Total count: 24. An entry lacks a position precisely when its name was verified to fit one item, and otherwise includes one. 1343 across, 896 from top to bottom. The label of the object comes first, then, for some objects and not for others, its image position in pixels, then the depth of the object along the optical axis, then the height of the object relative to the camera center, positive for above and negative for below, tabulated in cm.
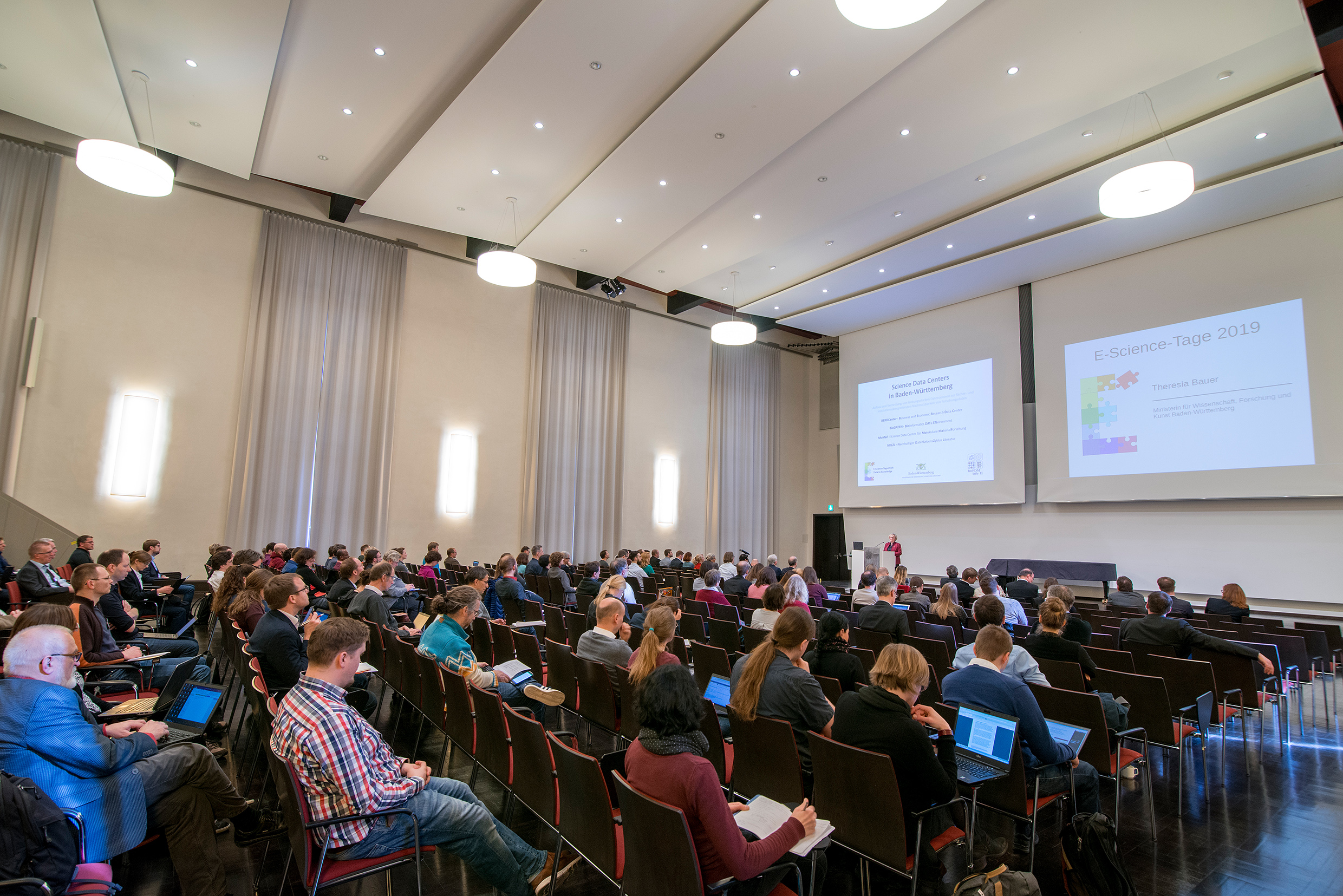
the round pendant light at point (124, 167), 685 +363
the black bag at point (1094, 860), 234 -120
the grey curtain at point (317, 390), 1084 +213
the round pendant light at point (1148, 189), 693 +376
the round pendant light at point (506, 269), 961 +368
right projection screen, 957 +257
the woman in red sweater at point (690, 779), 187 -76
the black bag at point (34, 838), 173 -91
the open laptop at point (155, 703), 310 -95
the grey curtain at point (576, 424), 1390 +209
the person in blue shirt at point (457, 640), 389 -76
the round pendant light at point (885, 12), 501 +399
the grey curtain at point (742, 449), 1700 +198
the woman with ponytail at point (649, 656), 320 -67
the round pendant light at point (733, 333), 1223 +359
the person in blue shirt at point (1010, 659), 354 -71
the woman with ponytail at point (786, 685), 288 -72
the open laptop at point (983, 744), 274 -92
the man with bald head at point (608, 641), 409 -77
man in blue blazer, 217 -94
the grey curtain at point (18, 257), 891 +343
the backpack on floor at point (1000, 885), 208 -114
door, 1822 -65
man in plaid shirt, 224 -97
